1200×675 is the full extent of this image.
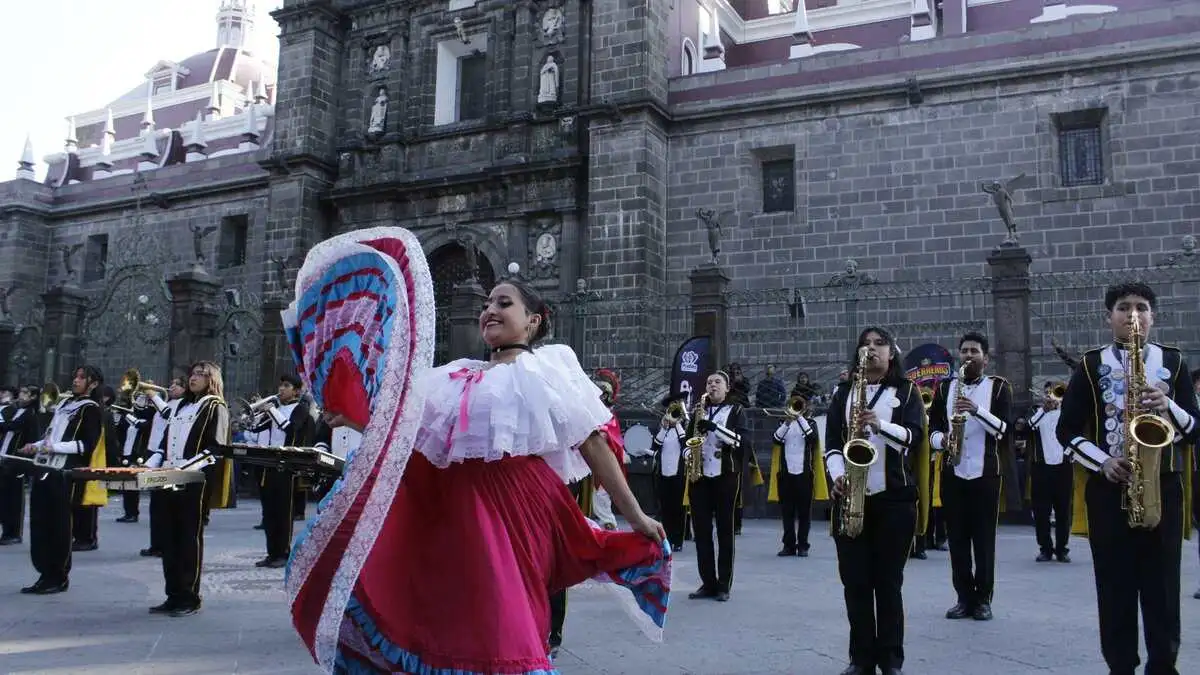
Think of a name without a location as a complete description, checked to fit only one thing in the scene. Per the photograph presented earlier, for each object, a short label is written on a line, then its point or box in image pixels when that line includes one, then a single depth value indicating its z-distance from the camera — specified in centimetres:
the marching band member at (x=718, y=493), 775
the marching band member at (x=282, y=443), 964
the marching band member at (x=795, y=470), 1097
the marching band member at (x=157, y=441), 838
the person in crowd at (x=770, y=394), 1611
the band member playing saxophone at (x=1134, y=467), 460
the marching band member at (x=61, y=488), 782
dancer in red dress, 329
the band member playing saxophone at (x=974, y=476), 687
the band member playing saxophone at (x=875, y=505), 514
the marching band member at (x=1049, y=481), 1017
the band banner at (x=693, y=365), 1529
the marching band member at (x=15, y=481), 1130
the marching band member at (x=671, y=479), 1043
